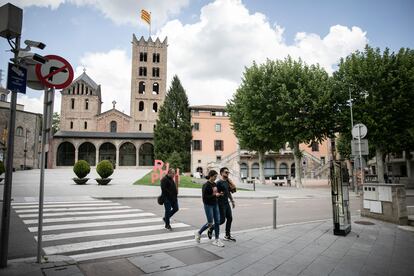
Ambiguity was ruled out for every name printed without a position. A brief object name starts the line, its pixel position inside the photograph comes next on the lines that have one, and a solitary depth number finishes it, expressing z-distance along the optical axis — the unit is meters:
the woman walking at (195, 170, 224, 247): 6.04
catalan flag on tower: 61.92
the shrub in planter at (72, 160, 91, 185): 21.39
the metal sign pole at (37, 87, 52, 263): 4.30
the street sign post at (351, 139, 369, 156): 11.24
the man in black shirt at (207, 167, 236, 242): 6.36
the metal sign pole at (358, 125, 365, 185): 11.17
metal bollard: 7.75
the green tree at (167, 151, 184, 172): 35.50
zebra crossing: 5.61
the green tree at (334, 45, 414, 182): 22.00
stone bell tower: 58.81
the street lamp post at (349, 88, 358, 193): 22.36
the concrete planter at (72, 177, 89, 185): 21.57
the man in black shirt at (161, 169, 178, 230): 7.73
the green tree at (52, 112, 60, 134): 74.81
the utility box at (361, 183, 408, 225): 8.50
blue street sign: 4.17
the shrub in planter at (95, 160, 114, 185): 21.84
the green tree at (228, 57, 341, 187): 24.67
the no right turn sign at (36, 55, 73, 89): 4.45
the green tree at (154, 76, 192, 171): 46.66
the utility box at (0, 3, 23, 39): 4.11
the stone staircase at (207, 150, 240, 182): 42.94
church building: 49.91
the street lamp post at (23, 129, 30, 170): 45.26
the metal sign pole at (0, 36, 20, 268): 3.99
